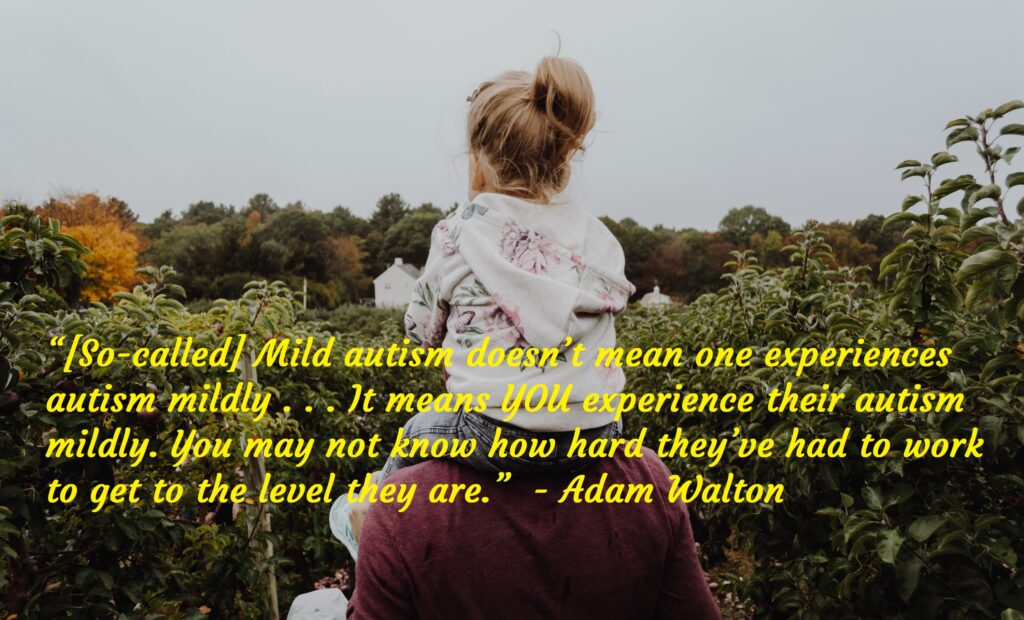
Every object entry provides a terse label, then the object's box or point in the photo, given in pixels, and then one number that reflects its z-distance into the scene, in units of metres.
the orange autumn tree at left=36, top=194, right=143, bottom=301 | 29.38
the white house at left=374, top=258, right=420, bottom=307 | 50.19
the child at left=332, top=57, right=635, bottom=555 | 1.04
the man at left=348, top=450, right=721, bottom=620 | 1.00
